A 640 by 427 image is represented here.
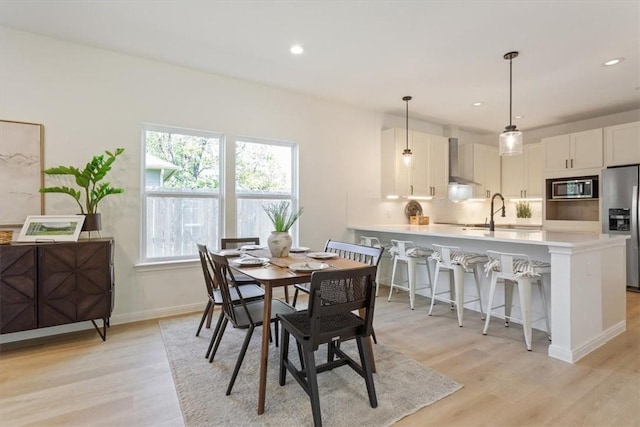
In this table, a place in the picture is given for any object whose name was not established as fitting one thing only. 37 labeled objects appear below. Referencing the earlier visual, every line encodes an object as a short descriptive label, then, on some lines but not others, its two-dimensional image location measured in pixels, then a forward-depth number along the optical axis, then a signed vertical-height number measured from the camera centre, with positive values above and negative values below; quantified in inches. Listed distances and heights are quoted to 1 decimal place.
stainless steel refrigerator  171.8 +3.5
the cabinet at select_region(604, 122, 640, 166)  174.4 +40.5
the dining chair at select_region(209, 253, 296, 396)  78.7 -27.9
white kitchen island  97.1 -23.5
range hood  225.1 +22.8
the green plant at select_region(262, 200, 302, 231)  103.5 -3.0
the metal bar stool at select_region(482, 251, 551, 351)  105.3 -21.4
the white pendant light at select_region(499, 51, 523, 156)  121.2 +29.4
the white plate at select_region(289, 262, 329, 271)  82.0 -14.3
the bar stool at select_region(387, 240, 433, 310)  147.7 -20.6
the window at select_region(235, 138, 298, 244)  158.1 +18.3
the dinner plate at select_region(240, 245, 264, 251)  118.5 -13.1
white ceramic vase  102.3 -9.6
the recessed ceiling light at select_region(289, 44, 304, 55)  119.6 +65.1
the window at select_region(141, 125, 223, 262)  136.7 +10.3
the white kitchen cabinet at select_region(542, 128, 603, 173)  190.2 +40.9
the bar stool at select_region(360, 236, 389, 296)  173.8 -15.7
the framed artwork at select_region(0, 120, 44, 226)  108.1 +15.5
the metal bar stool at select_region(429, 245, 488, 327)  126.6 -20.8
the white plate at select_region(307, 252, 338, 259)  103.2 -14.0
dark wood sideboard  98.1 -23.3
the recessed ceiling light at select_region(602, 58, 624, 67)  127.7 +64.1
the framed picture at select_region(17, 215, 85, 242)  104.9 -4.8
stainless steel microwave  191.3 +16.3
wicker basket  99.0 -7.3
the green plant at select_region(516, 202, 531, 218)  252.5 +3.4
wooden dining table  72.7 -15.5
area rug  70.3 -45.9
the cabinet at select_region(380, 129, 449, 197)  199.3 +32.7
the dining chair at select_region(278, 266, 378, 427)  66.4 -26.4
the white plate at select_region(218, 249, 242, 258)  105.1 -13.5
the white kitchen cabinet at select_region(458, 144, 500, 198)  238.7 +37.7
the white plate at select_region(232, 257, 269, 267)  88.2 -13.9
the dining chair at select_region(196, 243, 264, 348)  95.7 -26.7
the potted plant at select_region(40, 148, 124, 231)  108.1 +10.2
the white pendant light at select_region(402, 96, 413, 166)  175.8 +34.0
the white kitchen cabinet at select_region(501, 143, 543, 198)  231.6 +31.6
